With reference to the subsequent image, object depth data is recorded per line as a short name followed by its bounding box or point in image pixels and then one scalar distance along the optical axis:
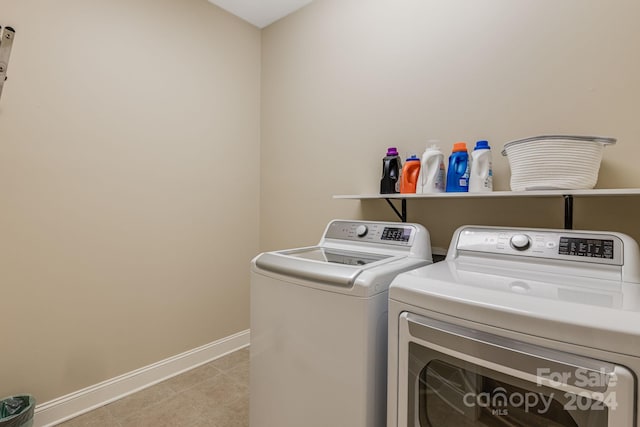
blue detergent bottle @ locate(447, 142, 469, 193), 1.48
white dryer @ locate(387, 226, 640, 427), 0.67
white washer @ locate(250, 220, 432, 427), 1.05
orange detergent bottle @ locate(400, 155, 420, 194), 1.65
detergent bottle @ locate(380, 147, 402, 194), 1.75
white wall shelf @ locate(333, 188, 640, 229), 1.07
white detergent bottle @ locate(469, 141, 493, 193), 1.41
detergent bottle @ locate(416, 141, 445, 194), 1.54
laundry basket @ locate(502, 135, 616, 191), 1.12
